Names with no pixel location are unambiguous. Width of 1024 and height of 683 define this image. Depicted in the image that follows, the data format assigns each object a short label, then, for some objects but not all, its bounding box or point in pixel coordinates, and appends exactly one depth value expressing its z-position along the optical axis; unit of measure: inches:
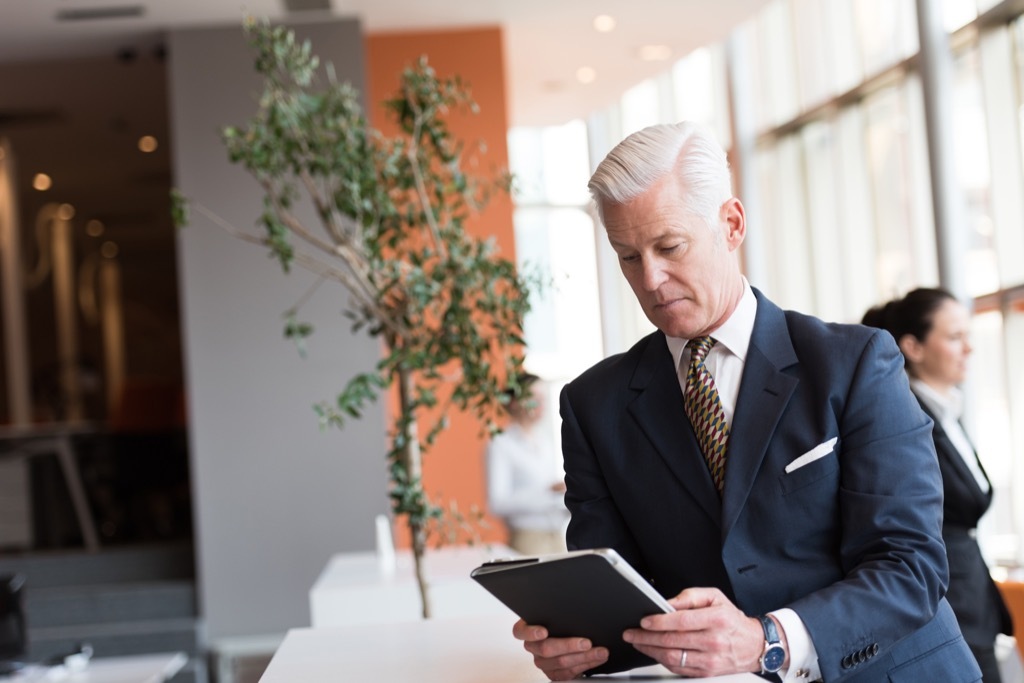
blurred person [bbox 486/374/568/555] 253.6
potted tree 168.6
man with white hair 72.2
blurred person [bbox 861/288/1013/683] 134.7
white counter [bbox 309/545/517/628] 178.5
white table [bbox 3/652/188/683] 179.2
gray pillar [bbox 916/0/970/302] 278.4
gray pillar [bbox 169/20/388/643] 288.0
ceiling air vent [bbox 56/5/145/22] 282.0
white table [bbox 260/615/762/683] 78.0
